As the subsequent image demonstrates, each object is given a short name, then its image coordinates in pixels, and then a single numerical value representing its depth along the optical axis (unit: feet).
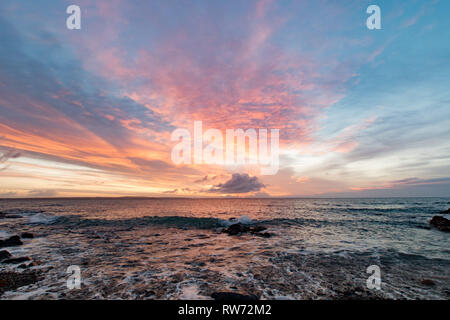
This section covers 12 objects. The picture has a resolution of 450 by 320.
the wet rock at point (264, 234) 71.30
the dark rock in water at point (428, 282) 29.82
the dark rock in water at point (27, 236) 66.87
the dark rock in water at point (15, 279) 28.17
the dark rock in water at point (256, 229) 82.53
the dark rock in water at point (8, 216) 132.11
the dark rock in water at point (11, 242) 54.90
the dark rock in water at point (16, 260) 39.66
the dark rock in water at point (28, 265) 37.12
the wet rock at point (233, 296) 25.01
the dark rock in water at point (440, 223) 79.01
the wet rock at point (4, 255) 41.34
